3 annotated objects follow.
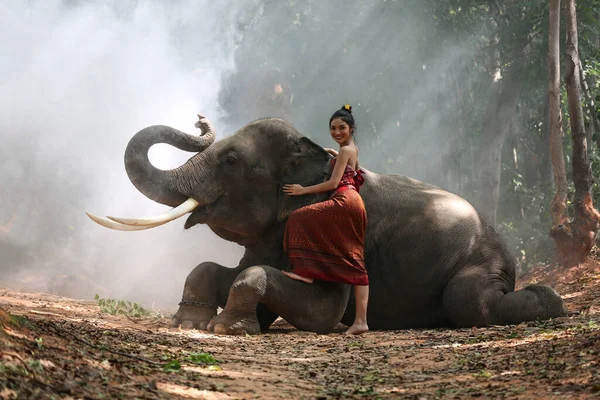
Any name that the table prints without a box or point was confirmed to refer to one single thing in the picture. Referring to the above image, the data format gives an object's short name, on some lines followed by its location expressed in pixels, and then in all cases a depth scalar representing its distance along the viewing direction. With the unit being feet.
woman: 52.95
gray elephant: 55.01
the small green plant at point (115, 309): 65.57
